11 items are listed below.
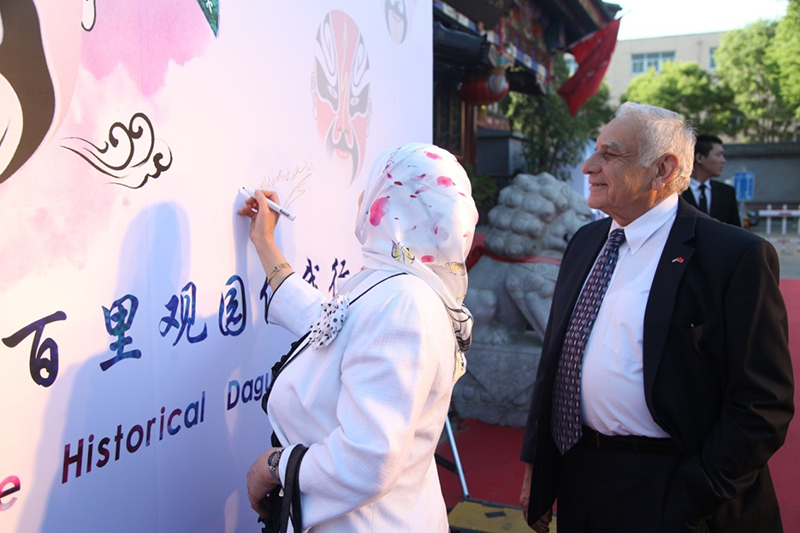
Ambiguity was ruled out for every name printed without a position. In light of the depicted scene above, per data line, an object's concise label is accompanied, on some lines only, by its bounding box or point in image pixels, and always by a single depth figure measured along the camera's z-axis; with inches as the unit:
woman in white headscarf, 43.6
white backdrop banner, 42.8
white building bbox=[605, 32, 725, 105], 1614.2
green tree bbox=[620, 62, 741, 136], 1026.1
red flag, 394.9
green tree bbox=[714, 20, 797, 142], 983.0
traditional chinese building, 266.4
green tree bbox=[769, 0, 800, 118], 849.5
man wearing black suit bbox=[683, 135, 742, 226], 163.6
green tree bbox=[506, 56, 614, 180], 440.8
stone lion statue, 159.0
